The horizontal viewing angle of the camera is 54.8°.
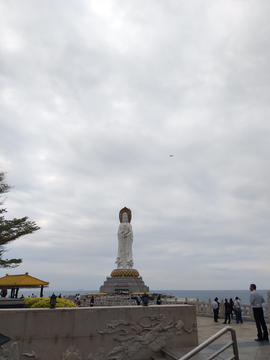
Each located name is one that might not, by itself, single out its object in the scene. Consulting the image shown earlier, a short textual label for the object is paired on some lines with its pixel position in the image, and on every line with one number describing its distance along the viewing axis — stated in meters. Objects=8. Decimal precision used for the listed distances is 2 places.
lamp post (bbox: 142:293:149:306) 6.86
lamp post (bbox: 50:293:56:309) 6.15
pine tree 16.62
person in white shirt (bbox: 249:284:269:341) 6.90
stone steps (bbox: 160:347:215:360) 5.55
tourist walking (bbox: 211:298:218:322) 12.54
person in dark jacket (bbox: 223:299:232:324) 11.74
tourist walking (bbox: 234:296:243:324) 11.65
